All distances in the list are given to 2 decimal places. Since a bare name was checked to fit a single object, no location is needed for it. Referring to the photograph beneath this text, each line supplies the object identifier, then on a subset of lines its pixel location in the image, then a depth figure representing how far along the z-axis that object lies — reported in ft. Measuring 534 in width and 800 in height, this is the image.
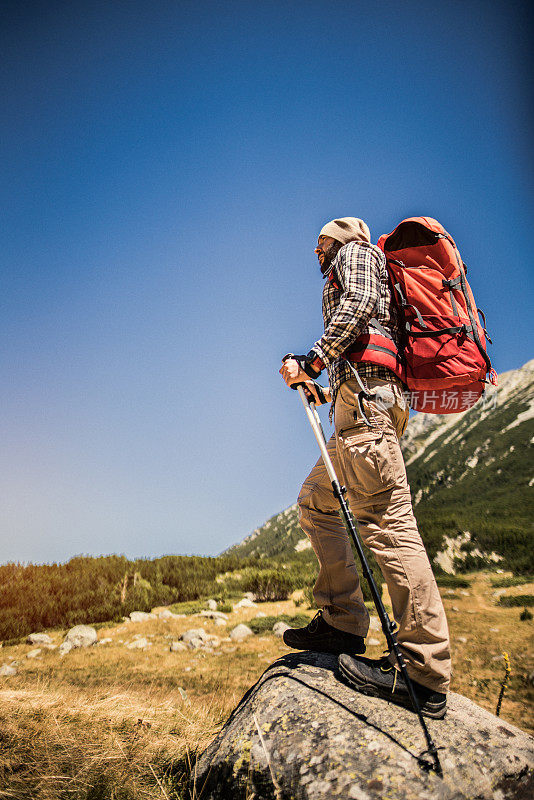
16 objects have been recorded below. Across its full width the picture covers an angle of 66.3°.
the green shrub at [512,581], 31.46
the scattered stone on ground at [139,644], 21.18
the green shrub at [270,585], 32.17
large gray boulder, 6.13
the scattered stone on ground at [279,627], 22.57
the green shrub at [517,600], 25.10
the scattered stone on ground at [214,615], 26.05
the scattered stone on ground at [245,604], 29.63
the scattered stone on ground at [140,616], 26.36
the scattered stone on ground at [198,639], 21.02
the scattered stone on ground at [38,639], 22.34
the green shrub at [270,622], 23.64
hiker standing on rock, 7.54
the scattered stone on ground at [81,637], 21.95
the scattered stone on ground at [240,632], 22.30
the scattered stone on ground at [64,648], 20.73
